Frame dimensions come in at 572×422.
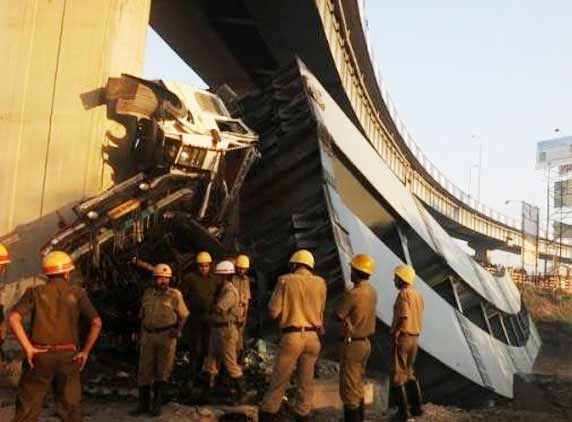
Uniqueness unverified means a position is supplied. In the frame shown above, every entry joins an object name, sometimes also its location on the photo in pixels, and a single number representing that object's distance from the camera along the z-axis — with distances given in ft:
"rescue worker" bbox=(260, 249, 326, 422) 18.83
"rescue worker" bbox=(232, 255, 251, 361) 24.79
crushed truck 26.35
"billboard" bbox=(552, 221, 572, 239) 203.11
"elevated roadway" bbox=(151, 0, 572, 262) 58.18
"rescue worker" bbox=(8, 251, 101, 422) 14.87
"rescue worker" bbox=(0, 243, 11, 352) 17.99
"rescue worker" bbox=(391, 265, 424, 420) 22.80
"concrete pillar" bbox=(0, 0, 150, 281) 29.73
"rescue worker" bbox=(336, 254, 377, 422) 20.10
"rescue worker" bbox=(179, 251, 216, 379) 24.61
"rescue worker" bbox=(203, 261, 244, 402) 23.53
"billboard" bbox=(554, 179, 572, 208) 206.49
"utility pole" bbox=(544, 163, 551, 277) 197.68
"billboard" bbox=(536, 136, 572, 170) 255.29
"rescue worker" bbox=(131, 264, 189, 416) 21.21
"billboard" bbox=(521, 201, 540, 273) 156.97
